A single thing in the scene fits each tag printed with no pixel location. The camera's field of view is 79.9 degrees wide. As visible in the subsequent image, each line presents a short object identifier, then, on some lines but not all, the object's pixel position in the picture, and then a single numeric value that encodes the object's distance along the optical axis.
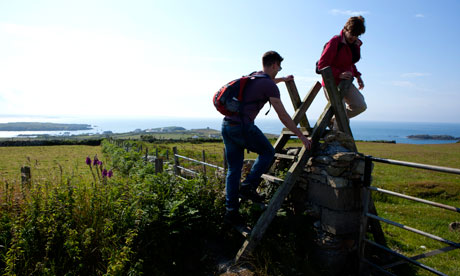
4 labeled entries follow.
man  3.46
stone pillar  3.67
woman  3.89
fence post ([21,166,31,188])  4.81
